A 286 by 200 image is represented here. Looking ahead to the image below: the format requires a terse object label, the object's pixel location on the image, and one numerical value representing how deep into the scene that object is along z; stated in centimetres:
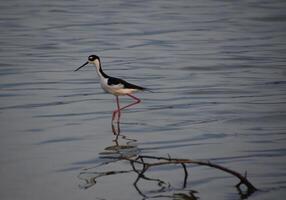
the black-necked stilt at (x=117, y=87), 2627
